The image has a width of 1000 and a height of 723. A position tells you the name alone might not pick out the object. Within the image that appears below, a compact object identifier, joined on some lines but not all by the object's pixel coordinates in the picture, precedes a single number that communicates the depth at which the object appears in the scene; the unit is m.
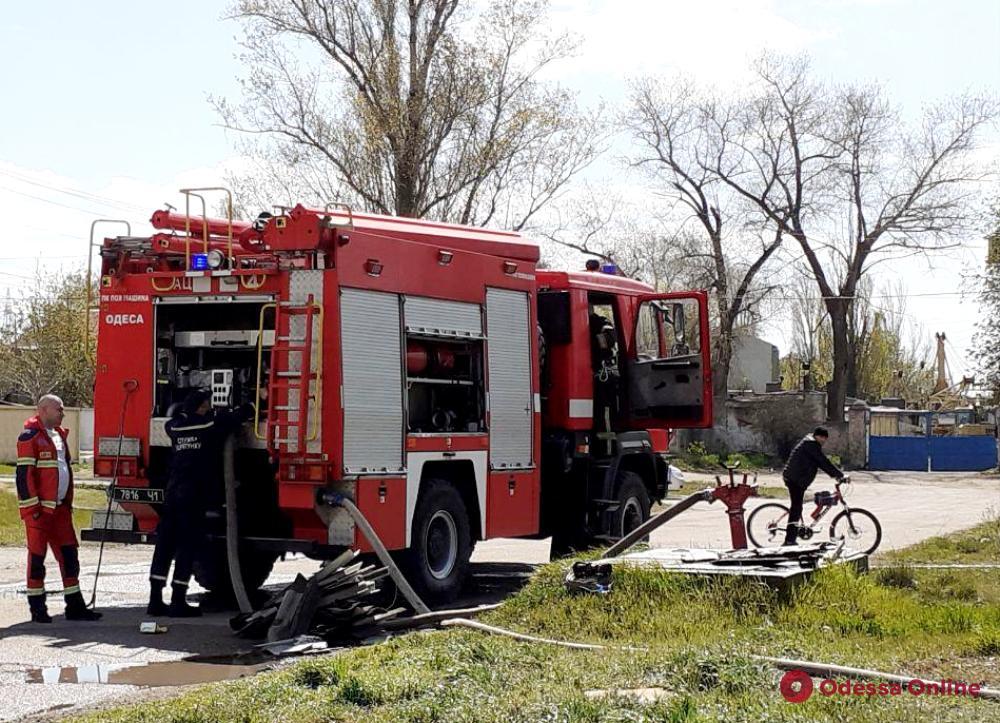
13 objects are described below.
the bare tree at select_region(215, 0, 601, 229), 33.22
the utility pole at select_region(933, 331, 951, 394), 81.50
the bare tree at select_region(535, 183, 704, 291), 50.81
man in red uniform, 11.11
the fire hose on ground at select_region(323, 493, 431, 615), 10.95
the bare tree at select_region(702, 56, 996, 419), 49.41
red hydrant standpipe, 11.91
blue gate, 49.00
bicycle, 17.01
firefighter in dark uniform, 11.27
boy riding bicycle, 16.59
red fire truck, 11.09
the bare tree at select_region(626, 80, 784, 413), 49.97
